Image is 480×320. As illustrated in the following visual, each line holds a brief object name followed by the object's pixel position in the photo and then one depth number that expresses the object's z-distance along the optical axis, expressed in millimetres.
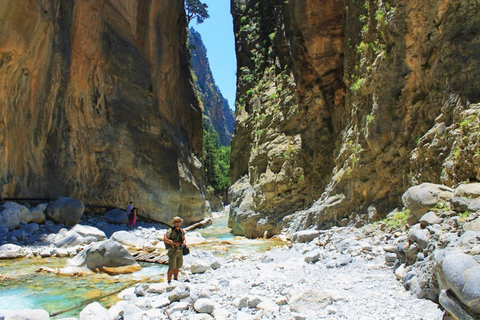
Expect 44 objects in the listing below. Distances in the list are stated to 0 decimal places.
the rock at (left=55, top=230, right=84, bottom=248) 10523
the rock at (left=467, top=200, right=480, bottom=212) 5186
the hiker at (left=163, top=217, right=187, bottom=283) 6305
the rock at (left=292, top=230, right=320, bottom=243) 10703
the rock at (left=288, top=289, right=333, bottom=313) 4469
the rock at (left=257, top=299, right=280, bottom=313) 4512
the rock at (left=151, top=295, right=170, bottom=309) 4941
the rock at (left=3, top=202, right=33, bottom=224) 11469
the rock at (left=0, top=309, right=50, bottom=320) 4043
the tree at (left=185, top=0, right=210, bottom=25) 31688
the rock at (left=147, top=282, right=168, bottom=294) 5723
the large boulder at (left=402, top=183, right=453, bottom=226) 6492
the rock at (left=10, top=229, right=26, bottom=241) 10586
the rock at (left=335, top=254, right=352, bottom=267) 6754
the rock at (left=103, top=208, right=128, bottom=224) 15769
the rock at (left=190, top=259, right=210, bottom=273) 7432
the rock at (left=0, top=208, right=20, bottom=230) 10836
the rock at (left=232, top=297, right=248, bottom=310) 4750
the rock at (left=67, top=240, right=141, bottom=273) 7816
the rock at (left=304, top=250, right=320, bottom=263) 7508
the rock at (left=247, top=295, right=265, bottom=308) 4727
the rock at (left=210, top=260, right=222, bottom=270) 7746
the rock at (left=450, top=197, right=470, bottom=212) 5496
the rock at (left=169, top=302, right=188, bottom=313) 4716
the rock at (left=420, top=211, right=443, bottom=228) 5535
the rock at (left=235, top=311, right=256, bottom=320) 4258
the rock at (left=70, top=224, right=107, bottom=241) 11427
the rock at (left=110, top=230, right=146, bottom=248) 11719
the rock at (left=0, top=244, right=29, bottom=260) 8959
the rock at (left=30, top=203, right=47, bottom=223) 12100
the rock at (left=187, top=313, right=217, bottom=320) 4343
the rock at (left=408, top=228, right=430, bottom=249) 5108
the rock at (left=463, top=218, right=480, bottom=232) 4569
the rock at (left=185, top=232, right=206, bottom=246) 13270
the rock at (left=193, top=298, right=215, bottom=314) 4641
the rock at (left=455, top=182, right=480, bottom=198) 5805
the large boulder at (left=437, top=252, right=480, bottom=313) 3118
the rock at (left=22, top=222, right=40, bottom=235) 11289
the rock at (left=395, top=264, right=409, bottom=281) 5236
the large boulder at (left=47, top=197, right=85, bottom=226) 12836
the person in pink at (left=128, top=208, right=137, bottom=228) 15844
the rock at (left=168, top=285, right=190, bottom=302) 5117
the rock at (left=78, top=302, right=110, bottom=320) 4441
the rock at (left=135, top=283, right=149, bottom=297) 5734
